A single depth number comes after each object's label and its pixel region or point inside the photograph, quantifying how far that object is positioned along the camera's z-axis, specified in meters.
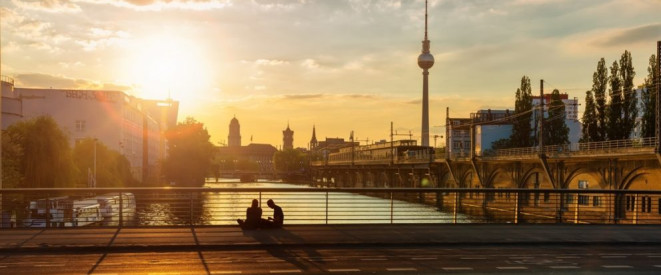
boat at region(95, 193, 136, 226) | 58.70
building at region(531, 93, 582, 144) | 144.77
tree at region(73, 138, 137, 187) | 89.06
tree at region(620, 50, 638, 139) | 72.19
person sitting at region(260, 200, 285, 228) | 21.98
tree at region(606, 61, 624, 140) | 72.56
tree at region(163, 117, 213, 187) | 125.50
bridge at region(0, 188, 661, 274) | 15.77
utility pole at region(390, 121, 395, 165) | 135.12
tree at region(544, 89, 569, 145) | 92.00
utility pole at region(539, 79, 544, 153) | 73.32
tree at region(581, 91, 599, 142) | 75.00
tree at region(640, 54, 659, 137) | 65.62
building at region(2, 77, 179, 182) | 114.06
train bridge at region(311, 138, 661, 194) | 63.53
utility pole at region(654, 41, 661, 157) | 51.84
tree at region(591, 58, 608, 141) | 74.12
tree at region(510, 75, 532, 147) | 99.12
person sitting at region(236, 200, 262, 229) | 21.59
